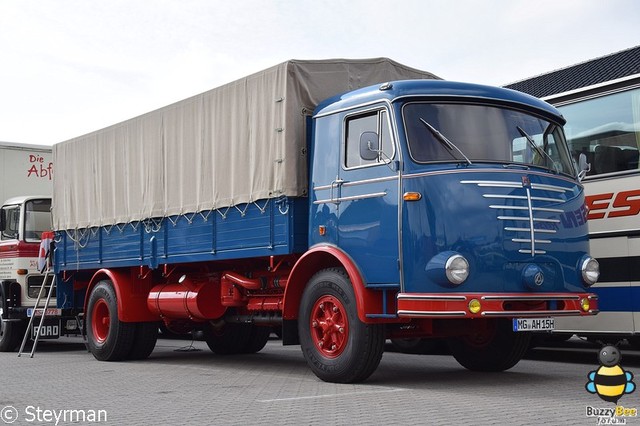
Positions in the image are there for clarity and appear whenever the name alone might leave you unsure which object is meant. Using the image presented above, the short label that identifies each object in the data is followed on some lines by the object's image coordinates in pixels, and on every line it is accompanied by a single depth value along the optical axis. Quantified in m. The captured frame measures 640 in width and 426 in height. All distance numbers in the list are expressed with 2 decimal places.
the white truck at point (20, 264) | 16.70
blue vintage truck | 8.91
